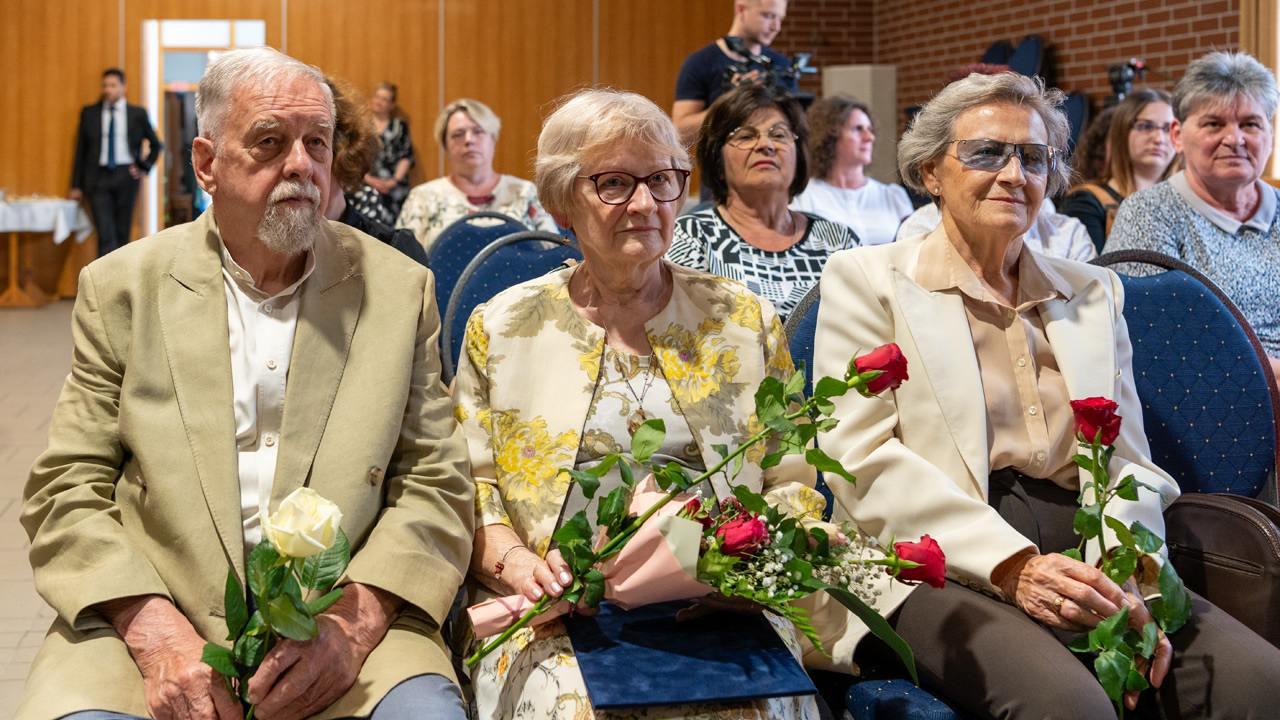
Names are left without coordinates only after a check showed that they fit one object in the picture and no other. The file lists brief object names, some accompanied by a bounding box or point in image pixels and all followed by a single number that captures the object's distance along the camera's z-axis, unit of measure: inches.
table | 418.3
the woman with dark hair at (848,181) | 215.8
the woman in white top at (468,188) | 215.9
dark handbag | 77.1
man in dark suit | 427.5
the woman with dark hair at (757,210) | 136.9
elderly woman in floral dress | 76.2
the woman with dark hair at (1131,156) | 187.0
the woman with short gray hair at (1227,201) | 124.2
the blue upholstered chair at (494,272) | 114.2
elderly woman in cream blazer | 71.0
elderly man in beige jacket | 65.3
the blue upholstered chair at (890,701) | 71.6
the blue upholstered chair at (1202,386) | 91.5
